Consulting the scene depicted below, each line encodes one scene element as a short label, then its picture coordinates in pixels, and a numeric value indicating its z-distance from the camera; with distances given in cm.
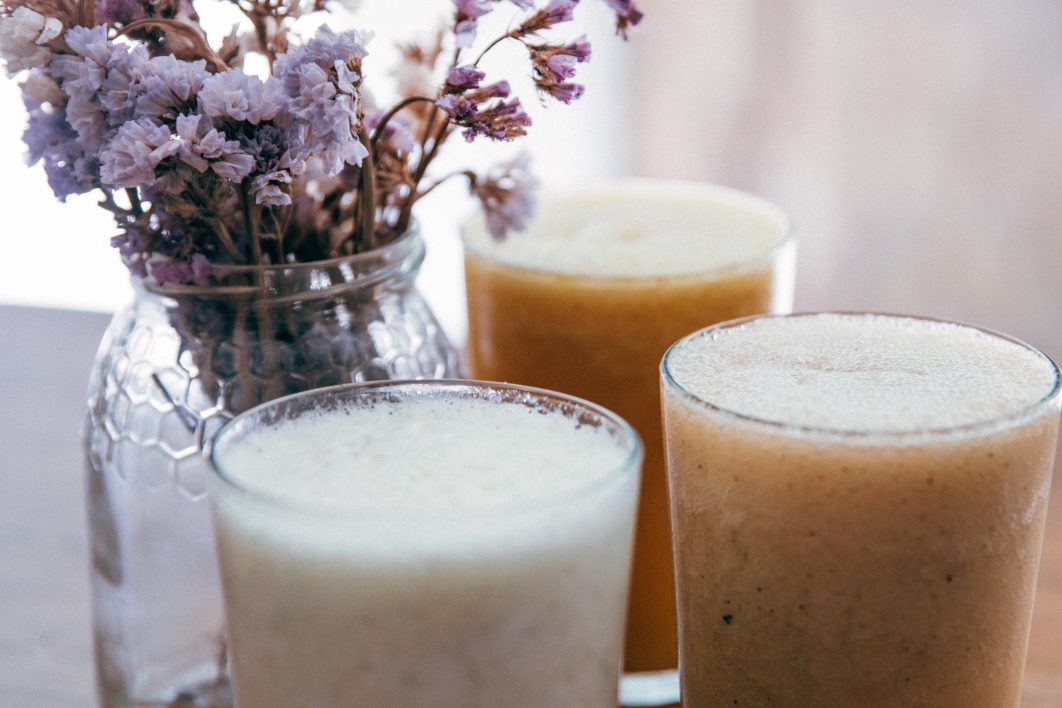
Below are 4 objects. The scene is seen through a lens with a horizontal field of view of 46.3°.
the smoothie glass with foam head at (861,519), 48
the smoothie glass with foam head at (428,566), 43
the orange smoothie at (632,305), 73
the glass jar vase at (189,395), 61
